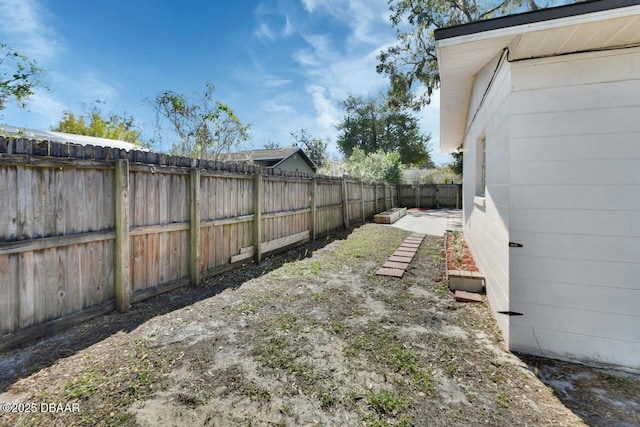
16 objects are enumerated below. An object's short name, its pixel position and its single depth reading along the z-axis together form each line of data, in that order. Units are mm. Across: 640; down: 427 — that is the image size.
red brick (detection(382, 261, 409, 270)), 5464
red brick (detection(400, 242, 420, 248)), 7361
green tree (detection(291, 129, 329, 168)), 36616
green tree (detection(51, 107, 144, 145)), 20406
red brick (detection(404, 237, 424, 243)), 7992
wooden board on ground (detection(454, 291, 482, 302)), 3870
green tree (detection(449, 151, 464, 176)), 23030
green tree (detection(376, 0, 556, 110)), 14016
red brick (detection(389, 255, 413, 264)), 5953
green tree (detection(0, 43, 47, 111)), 10789
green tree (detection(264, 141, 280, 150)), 30031
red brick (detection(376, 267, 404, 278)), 5024
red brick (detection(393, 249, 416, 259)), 6415
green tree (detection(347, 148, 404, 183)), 18875
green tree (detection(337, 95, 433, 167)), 31891
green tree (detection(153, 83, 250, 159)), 11117
